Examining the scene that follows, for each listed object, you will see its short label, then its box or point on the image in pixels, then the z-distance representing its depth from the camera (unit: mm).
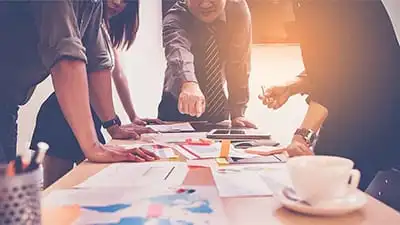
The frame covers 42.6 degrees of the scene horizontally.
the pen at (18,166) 521
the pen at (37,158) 529
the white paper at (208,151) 1214
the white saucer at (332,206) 690
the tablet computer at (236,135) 1528
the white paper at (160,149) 1250
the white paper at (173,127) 1767
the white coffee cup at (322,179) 705
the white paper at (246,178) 847
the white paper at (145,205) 686
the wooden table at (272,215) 679
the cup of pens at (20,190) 515
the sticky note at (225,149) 1217
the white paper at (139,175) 924
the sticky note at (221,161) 1121
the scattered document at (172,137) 1520
